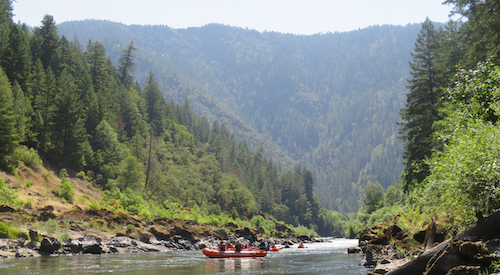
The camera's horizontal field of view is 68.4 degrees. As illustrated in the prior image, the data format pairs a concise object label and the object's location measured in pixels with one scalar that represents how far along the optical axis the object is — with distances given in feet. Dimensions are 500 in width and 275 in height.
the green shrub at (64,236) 119.16
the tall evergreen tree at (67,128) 201.05
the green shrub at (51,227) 120.06
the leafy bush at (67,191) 167.61
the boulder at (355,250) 145.49
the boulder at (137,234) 146.10
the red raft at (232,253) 122.11
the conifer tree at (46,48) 250.98
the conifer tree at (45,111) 194.39
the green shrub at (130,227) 150.87
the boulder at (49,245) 105.38
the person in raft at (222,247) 124.26
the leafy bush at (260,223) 334.85
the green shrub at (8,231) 104.94
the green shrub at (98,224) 142.24
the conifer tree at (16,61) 195.62
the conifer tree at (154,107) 370.32
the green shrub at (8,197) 125.45
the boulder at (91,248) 119.44
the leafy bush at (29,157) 163.56
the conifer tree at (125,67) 365.61
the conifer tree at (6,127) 145.38
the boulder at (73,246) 114.92
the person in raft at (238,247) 128.36
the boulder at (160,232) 160.47
